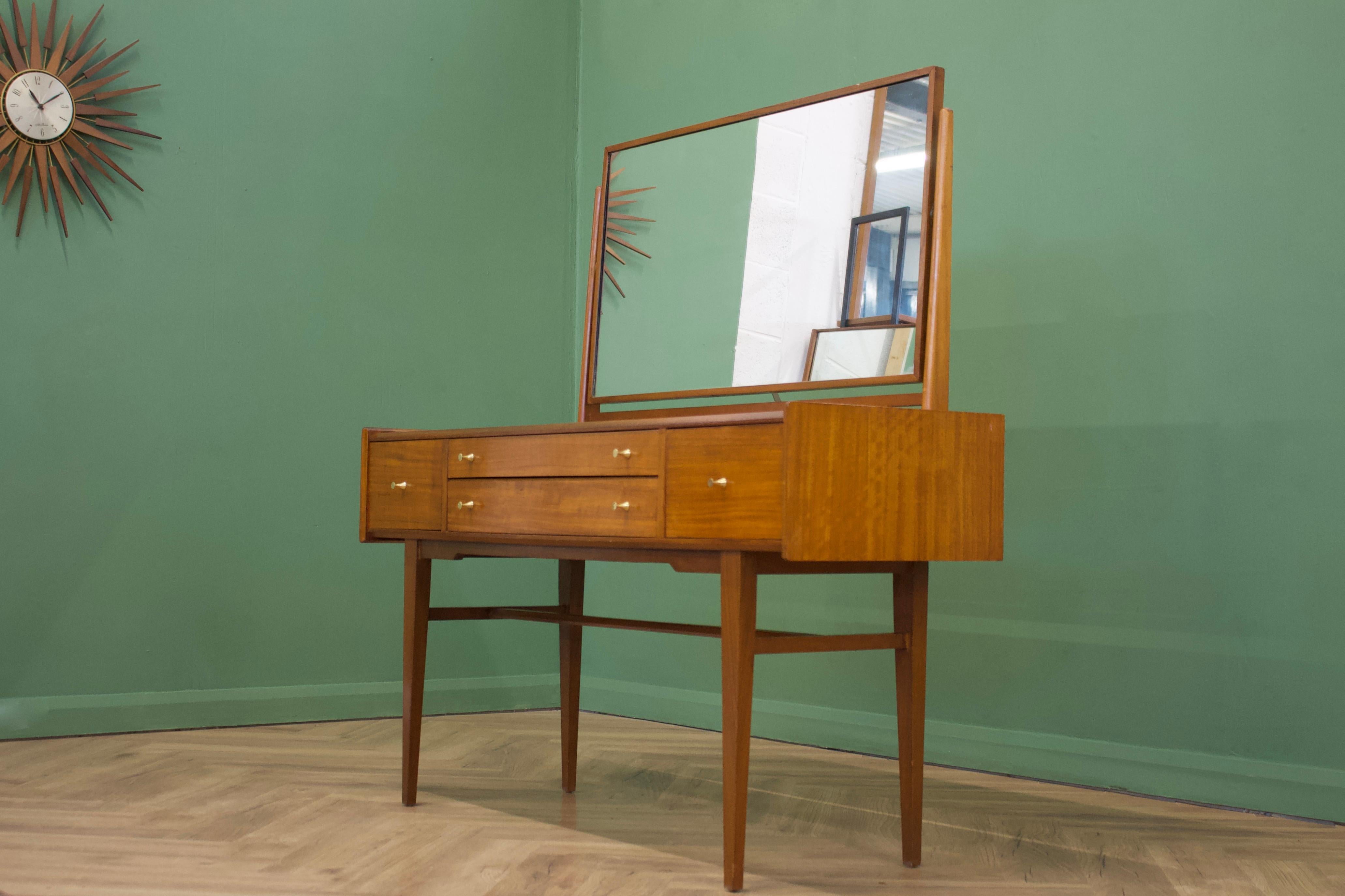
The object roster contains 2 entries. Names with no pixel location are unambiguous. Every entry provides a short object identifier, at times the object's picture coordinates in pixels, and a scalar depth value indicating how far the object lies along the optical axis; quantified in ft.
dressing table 6.20
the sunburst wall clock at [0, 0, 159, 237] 10.32
